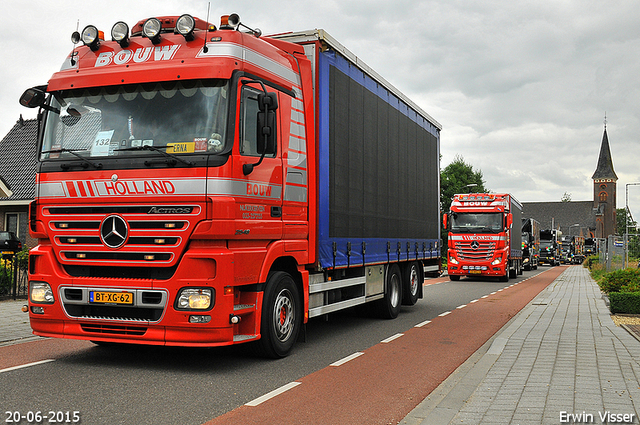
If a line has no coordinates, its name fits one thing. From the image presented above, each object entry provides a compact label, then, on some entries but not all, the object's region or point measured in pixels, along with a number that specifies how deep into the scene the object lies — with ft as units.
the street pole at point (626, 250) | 64.23
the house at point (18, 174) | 88.38
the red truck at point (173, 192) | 20.49
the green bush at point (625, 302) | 39.60
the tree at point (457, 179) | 229.25
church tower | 398.62
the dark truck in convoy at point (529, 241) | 121.90
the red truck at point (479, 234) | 82.58
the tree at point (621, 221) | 440.78
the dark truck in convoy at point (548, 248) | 173.88
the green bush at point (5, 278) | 44.14
